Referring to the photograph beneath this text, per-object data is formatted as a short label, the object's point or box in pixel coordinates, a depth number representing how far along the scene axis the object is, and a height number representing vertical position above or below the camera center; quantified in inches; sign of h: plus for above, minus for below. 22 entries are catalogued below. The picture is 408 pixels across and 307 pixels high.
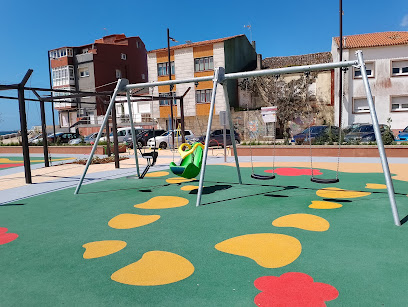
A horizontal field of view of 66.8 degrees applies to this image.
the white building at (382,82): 1052.5 +144.6
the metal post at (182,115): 564.4 +29.2
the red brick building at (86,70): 1608.0 +341.8
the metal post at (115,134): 463.5 -2.3
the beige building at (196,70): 1249.4 +255.3
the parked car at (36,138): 1117.4 -8.9
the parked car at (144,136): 925.8 -12.8
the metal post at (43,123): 498.0 +20.3
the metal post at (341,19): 915.0 +317.9
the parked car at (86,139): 1026.9 -18.1
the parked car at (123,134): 983.8 -3.8
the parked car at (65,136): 1097.7 -6.3
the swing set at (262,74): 196.7 +40.7
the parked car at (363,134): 675.2 -21.1
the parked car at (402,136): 776.3 -33.8
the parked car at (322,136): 603.8 -20.3
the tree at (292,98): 1157.1 +107.1
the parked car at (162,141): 880.3 -26.7
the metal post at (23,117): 347.3 +21.9
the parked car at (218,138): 822.1 -23.0
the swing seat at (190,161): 271.4 -30.0
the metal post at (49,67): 1536.9 +364.5
